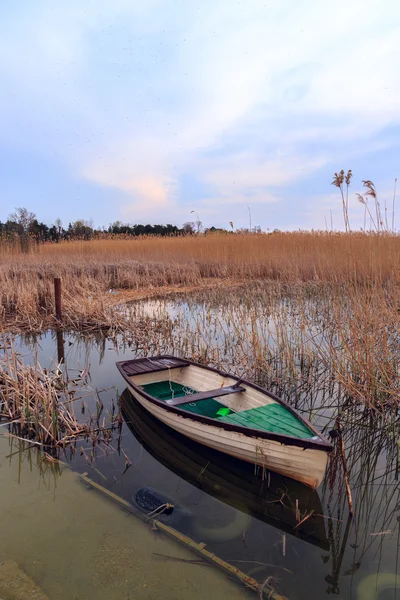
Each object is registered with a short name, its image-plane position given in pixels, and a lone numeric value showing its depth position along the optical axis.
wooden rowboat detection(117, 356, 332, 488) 2.76
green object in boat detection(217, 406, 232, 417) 3.79
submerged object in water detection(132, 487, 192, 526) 2.66
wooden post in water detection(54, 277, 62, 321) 7.78
